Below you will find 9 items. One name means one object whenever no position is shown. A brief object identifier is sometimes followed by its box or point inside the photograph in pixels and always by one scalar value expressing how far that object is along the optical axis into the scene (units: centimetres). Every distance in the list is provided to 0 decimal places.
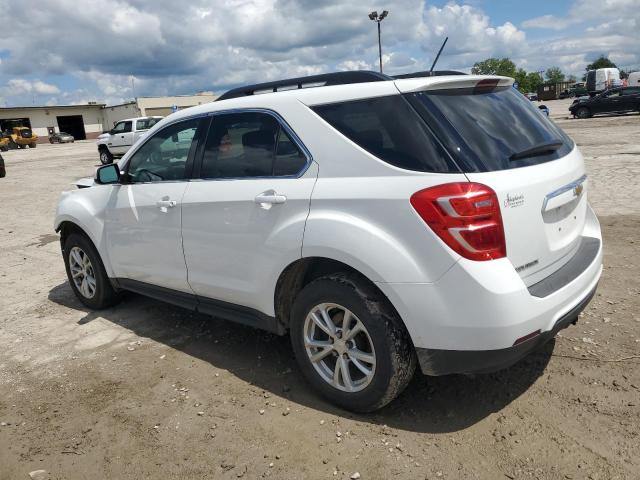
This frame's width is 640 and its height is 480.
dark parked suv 2758
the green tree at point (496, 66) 9296
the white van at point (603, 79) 5172
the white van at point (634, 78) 4861
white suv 249
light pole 3006
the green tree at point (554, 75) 12762
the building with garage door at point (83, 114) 6390
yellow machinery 5109
